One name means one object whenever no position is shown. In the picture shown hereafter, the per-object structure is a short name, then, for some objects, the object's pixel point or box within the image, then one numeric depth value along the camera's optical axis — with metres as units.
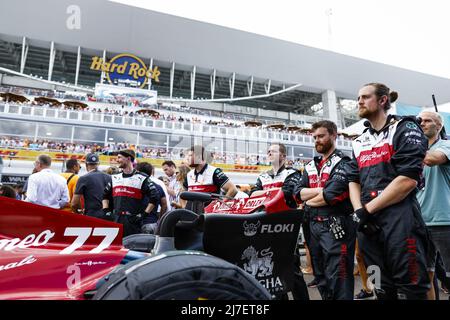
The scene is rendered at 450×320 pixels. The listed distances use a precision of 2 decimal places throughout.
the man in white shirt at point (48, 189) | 4.19
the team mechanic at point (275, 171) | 3.91
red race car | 1.06
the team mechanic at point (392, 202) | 1.77
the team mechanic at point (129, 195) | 3.99
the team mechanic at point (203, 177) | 3.97
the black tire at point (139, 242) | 1.98
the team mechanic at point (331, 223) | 2.33
